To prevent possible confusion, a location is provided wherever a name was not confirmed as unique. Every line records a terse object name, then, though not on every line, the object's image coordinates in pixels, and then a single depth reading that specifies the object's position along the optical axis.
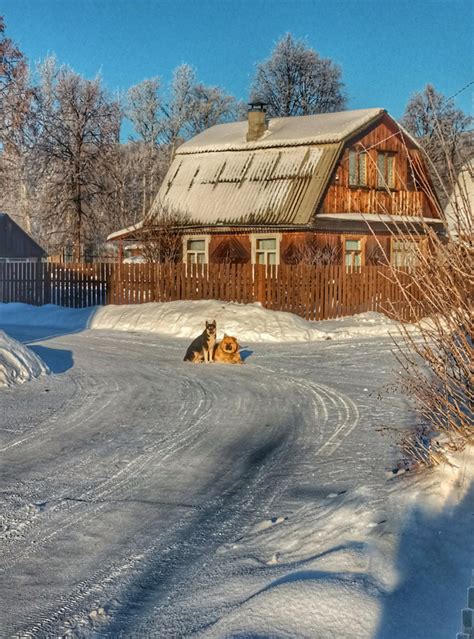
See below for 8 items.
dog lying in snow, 15.43
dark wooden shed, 51.44
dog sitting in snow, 15.48
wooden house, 29.47
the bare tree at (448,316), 6.15
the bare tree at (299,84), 62.16
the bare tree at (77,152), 42.59
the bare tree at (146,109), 62.62
